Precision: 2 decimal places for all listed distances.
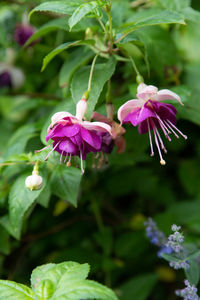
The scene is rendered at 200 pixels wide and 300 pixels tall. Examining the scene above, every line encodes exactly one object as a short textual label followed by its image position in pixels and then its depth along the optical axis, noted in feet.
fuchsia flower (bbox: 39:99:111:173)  2.03
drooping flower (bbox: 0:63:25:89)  3.00
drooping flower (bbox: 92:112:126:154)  2.16
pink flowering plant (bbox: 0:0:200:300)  2.07
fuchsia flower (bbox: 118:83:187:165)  2.07
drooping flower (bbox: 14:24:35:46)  2.95
